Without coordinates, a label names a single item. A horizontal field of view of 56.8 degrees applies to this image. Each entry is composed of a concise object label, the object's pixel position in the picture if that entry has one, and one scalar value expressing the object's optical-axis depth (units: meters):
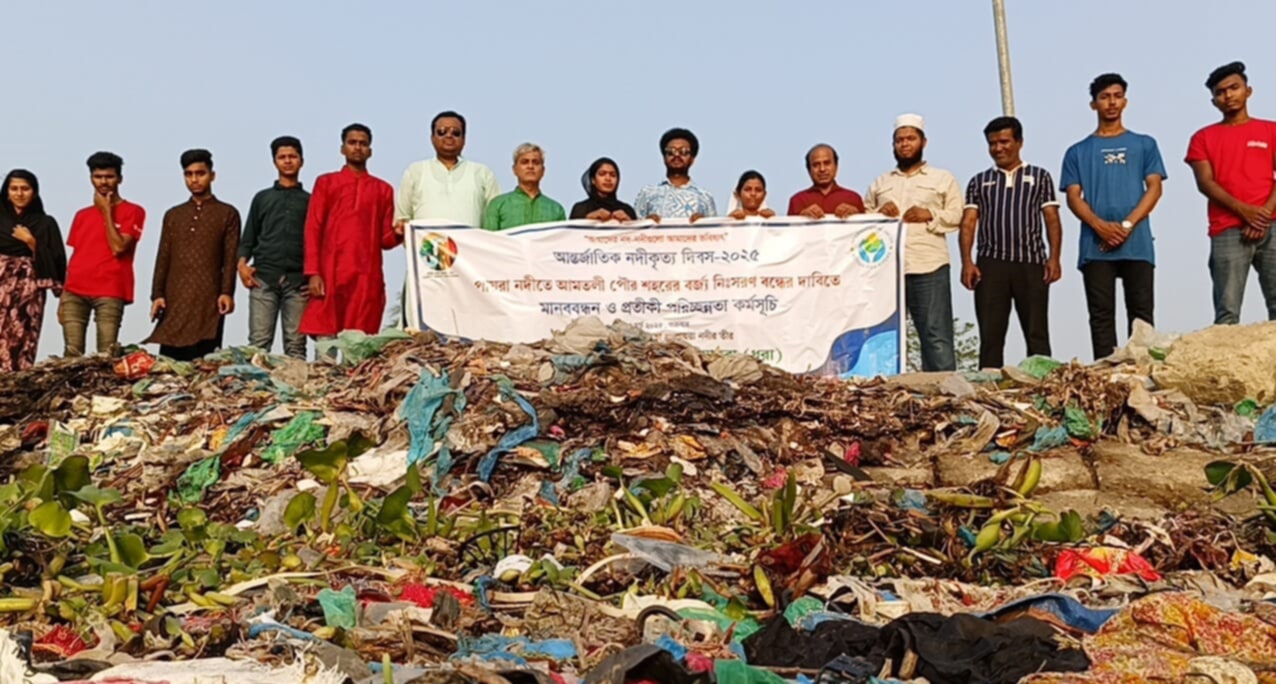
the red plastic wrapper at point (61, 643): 3.03
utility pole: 9.70
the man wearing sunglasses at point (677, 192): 8.36
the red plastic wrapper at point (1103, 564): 3.87
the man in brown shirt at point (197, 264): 8.63
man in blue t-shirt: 7.74
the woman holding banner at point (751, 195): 8.55
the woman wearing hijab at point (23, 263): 8.93
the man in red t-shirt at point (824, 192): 8.48
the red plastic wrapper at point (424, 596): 3.50
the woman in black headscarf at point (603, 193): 8.51
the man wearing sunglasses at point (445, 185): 8.33
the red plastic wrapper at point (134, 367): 7.93
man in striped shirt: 7.89
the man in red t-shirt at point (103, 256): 8.69
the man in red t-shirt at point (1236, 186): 7.62
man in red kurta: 8.23
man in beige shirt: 8.16
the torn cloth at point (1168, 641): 2.65
